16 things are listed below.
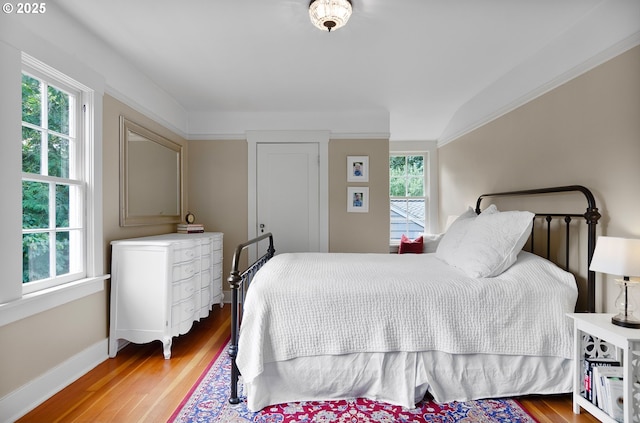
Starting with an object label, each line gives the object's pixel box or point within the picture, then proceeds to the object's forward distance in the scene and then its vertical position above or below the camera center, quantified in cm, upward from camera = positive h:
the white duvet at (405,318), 186 -61
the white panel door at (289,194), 416 +18
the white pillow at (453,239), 249 -23
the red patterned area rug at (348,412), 178 -111
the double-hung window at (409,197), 521 +19
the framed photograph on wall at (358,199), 414 +12
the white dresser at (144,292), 253 -64
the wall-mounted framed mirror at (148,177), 281 +30
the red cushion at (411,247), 435 -49
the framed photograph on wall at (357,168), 414 +50
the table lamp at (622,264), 157 -26
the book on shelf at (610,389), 159 -87
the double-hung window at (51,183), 196 +16
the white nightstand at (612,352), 151 -70
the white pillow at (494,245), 207 -23
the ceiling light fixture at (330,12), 191 +113
